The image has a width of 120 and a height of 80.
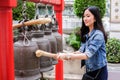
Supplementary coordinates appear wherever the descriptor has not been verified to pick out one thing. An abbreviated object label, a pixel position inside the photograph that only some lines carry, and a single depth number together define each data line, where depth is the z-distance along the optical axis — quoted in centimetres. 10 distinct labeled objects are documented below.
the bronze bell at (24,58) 145
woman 192
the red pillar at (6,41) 137
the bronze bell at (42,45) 163
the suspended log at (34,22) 151
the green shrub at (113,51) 747
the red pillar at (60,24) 308
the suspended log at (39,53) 148
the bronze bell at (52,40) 187
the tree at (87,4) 772
